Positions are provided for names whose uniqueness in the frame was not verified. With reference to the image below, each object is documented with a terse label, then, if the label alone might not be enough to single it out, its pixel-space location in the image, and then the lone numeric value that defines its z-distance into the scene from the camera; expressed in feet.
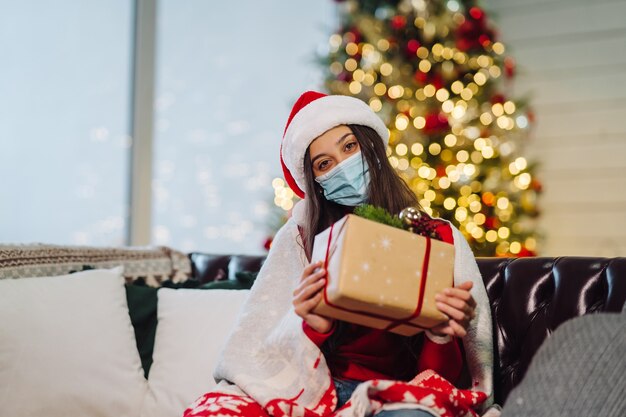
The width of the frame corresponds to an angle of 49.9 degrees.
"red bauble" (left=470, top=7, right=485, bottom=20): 13.42
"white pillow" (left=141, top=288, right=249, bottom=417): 6.67
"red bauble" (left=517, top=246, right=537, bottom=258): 12.79
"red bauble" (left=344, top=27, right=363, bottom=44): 13.82
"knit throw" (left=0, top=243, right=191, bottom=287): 6.89
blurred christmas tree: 12.98
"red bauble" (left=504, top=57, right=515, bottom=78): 14.28
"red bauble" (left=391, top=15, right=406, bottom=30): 13.35
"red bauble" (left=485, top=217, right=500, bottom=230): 12.97
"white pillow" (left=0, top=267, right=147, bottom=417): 5.90
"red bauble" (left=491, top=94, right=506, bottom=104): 13.46
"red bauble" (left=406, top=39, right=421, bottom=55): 13.29
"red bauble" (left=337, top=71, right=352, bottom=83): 13.62
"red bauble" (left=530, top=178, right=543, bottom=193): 13.71
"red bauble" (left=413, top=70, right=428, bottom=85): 13.23
